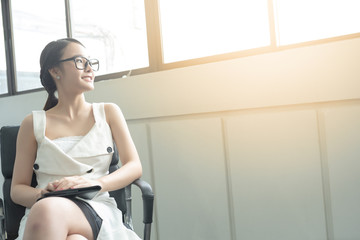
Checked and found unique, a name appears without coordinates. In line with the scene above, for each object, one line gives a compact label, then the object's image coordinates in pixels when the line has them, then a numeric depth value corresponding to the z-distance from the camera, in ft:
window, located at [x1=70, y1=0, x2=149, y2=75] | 8.34
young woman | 4.54
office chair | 4.78
